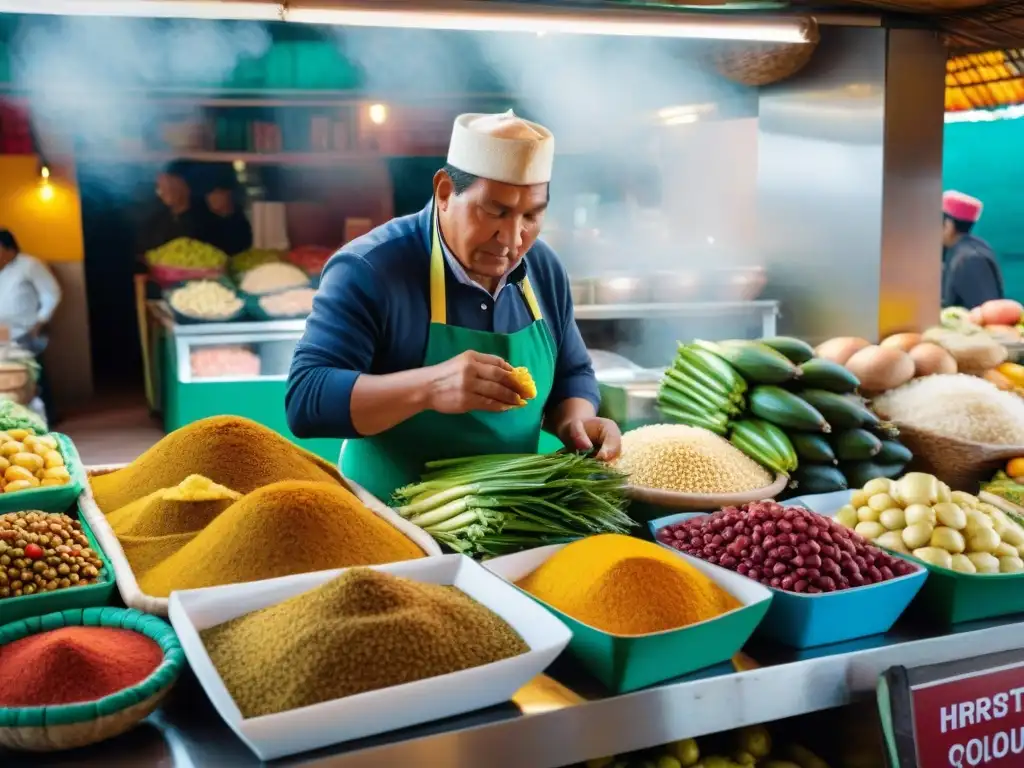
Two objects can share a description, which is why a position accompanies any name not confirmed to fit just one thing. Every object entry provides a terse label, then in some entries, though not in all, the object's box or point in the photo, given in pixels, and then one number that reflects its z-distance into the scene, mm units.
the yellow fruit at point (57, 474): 1902
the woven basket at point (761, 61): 3609
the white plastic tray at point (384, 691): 1077
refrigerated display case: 4715
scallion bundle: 1635
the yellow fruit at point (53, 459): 2012
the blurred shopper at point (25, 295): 6242
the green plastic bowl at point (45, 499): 1724
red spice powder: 1126
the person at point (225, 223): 6727
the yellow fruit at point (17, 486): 1843
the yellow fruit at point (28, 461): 1962
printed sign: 1425
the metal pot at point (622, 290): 4500
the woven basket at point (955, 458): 2354
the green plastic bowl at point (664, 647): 1249
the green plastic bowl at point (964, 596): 1530
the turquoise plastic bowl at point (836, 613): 1412
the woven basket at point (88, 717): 1060
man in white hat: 1907
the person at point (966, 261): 6113
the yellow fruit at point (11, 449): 2020
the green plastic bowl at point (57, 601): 1335
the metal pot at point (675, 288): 4516
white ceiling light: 2555
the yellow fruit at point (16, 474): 1904
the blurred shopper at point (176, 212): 6543
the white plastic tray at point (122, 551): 1345
